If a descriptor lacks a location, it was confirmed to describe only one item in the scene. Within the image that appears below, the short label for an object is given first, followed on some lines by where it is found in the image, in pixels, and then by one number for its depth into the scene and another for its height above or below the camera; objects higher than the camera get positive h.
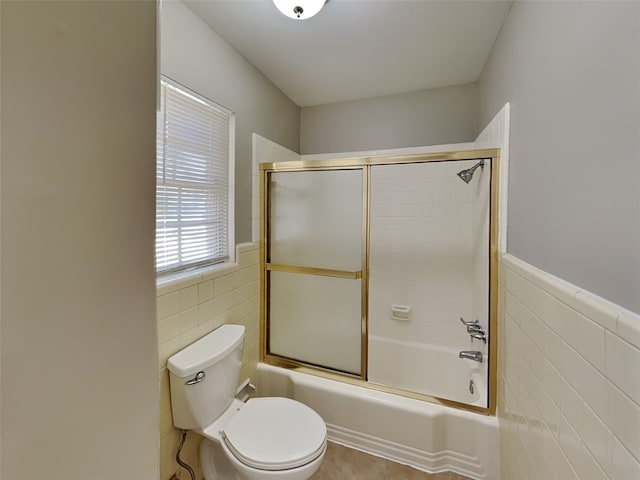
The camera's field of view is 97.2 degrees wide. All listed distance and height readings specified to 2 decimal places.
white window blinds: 1.40 +0.31
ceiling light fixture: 1.31 +1.09
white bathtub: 1.53 -1.10
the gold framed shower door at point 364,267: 1.54 -0.21
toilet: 1.22 -0.93
